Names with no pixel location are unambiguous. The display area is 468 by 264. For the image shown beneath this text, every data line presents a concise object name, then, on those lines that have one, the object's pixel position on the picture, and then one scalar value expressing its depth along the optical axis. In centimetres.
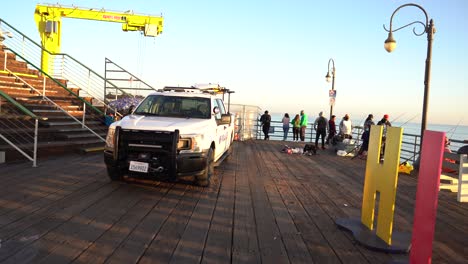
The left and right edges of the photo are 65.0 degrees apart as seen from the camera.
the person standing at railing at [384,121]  1403
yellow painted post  445
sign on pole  2148
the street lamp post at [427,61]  1172
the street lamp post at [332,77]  2203
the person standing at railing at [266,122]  2370
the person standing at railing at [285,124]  2353
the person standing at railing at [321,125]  1761
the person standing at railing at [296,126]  2380
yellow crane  2459
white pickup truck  649
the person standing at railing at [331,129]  1885
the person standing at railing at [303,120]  2306
